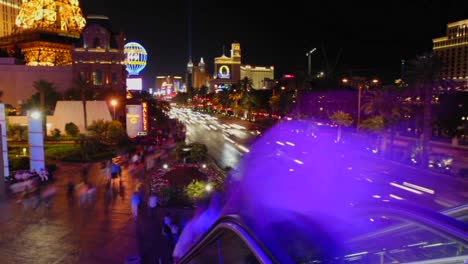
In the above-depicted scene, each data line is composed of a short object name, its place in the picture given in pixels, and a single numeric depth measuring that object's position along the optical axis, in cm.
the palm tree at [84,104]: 4164
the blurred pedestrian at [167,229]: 1205
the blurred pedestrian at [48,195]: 1774
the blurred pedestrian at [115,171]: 2161
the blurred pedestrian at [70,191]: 1886
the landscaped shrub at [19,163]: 2570
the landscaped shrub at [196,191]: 1455
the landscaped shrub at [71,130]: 4103
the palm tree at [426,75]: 3300
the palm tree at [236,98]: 9897
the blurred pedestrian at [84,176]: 2292
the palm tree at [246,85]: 9824
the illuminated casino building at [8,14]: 11225
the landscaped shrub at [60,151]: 3108
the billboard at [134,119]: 4319
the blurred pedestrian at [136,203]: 1433
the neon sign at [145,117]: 4369
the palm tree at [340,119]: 4422
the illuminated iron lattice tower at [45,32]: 8238
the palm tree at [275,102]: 7488
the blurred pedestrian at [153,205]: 1371
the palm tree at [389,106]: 3778
